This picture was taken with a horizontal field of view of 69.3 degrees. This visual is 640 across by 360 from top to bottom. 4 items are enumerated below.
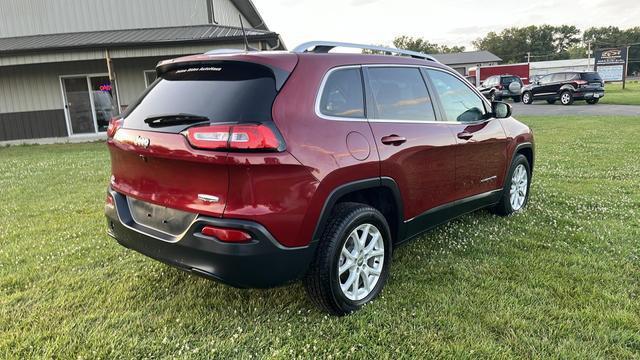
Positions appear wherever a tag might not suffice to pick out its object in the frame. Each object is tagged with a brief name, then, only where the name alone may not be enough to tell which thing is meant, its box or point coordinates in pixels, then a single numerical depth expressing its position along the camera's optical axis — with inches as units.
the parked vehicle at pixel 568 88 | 925.2
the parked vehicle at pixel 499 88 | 1166.3
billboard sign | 1385.3
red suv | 101.9
